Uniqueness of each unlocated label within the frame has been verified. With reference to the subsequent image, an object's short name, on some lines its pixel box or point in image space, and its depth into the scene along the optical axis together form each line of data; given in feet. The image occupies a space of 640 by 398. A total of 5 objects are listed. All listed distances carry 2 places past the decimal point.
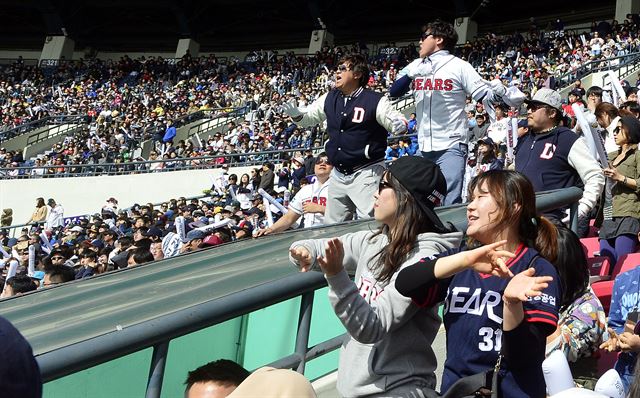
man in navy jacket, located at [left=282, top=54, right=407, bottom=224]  18.10
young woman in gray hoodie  7.80
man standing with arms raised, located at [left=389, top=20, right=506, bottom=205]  18.99
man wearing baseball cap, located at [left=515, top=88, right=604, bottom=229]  15.80
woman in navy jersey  7.24
